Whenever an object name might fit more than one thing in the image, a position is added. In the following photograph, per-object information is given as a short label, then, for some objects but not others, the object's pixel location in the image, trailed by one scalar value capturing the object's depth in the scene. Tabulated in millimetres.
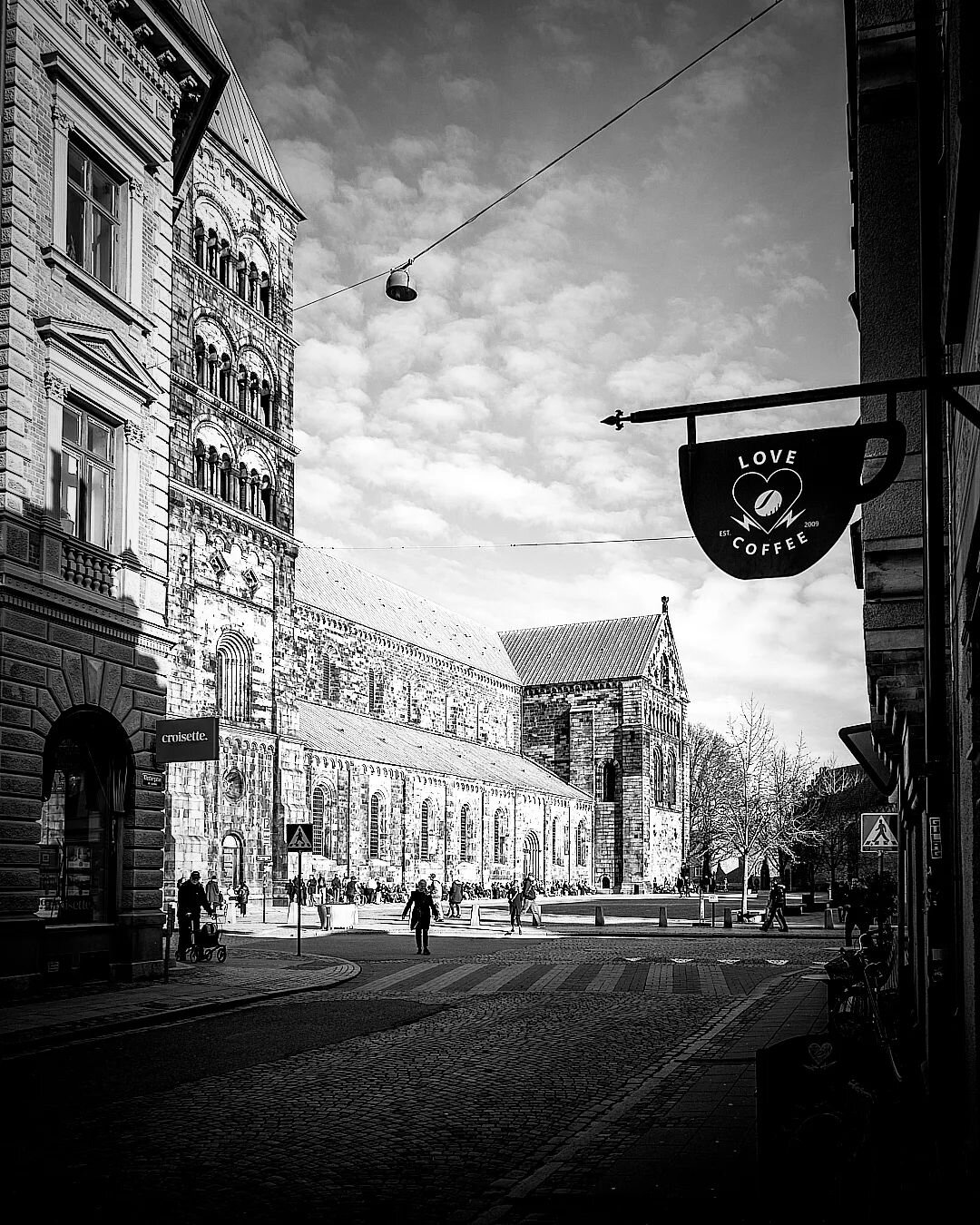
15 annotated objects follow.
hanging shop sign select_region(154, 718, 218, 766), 19109
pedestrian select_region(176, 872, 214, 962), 24234
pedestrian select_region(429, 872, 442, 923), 56853
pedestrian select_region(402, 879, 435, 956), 26906
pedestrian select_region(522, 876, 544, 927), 38219
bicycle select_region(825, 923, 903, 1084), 7242
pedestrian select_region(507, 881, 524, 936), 35562
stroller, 23656
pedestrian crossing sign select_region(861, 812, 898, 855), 21406
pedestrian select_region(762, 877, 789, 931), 35719
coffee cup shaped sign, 5184
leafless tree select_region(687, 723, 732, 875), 83938
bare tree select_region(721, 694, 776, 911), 61094
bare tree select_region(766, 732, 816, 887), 64938
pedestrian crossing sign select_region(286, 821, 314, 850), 24984
